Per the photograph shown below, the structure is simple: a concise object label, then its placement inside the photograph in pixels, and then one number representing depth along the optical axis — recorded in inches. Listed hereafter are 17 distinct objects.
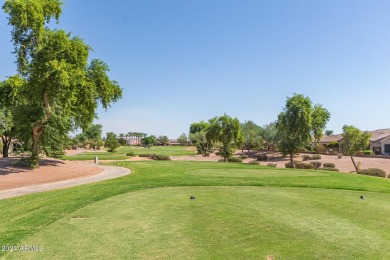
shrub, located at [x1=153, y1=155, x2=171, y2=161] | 1995.1
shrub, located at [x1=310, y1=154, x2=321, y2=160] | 2490.7
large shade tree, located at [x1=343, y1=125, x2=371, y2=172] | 1793.8
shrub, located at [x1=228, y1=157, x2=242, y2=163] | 1943.4
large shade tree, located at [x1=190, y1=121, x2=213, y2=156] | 3214.6
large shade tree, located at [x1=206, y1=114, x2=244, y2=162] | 1988.2
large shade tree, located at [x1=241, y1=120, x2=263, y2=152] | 3725.4
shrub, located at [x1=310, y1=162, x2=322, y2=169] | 1894.2
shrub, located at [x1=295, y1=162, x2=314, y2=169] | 1581.0
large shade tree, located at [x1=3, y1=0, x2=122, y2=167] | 964.0
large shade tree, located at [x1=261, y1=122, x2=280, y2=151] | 3363.7
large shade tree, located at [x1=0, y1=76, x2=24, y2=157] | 1639.8
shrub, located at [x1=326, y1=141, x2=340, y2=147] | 3444.9
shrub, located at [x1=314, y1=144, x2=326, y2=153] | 3028.5
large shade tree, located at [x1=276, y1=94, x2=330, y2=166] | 2172.7
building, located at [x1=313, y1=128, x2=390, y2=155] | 2908.5
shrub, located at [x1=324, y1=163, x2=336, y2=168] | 1863.7
